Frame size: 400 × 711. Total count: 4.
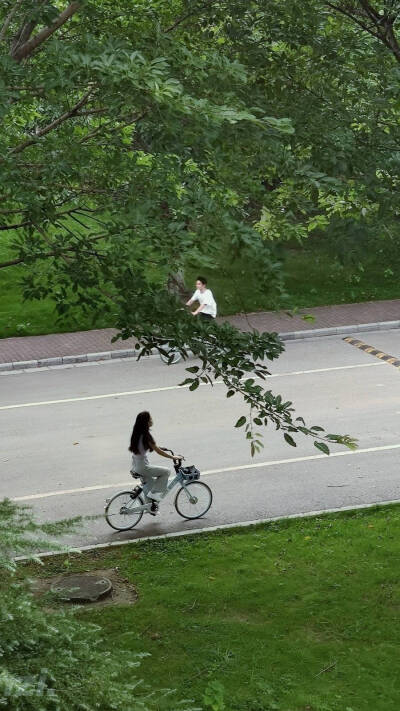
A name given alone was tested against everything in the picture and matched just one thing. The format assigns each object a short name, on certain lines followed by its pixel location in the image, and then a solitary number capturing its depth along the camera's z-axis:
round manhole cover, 10.15
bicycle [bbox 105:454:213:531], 11.86
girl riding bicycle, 11.52
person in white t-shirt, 17.95
